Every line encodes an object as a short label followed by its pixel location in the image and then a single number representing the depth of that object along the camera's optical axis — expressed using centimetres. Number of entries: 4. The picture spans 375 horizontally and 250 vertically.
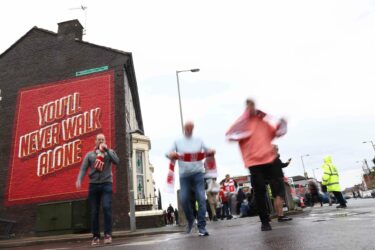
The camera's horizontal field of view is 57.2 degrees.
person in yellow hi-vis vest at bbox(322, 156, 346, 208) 1044
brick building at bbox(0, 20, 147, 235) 1449
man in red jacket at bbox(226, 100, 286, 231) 480
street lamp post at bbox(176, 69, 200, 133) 2087
